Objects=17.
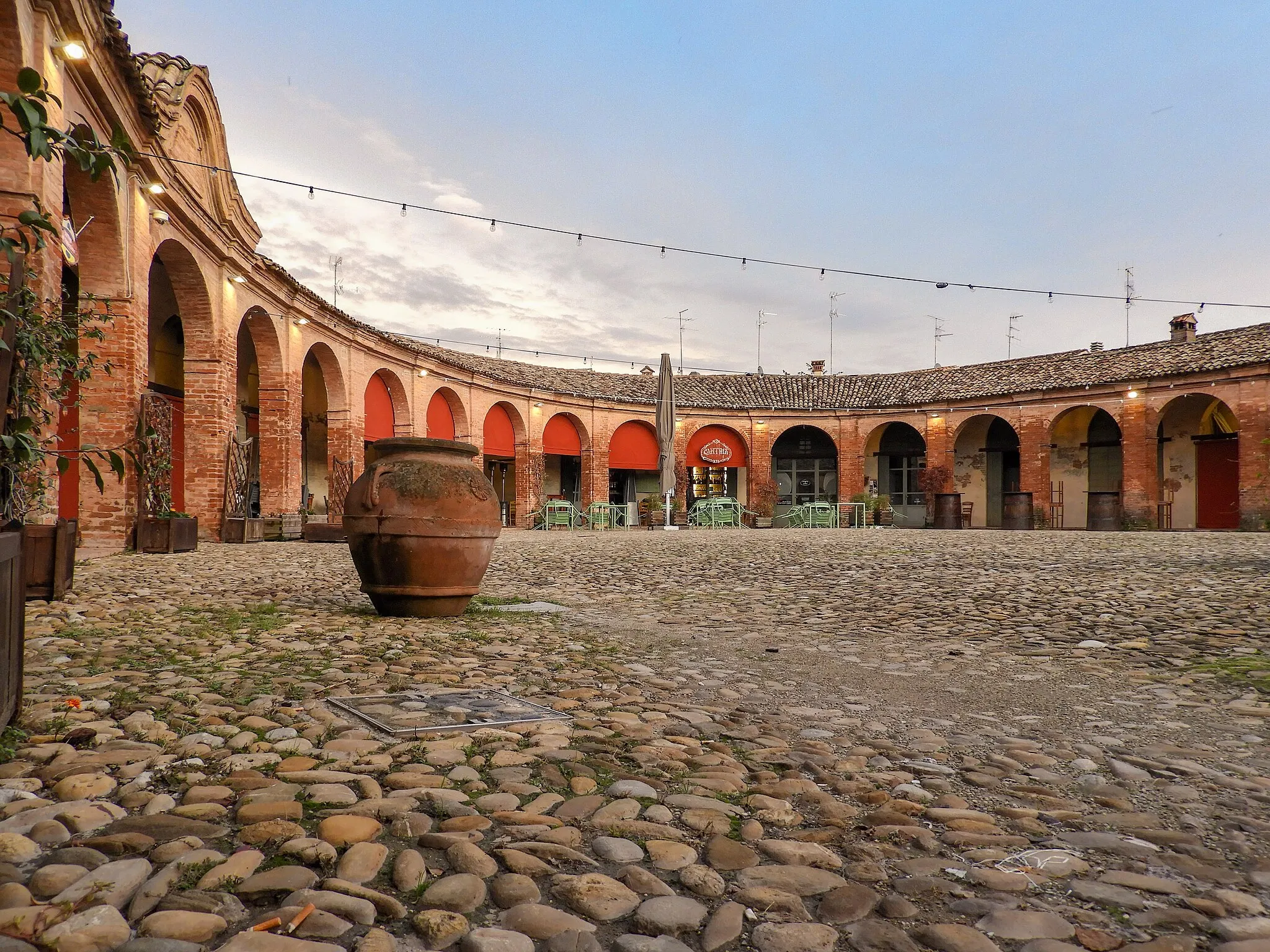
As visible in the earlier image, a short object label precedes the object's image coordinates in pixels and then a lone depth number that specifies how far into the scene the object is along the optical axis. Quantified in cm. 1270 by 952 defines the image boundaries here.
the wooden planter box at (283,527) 1315
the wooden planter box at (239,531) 1171
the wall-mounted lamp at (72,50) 668
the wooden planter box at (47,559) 512
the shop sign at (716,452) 2714
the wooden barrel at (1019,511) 2197
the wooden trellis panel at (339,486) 1500
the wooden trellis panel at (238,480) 1159
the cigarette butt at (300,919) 139
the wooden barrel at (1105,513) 2025
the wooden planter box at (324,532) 1323
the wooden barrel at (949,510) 2323
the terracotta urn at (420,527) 478
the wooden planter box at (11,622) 218
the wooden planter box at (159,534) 931
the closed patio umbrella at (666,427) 1934
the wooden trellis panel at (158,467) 918
